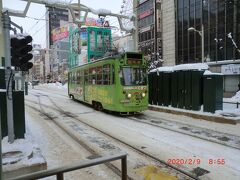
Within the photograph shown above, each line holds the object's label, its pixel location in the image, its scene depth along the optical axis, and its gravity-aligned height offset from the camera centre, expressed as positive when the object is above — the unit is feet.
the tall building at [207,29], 99.40 +18.94
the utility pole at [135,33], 71.55 +12.06
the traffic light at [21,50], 24.76 +2.72
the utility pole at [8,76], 23.22 +0.42
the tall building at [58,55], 351.25 +34.46
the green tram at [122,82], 44.86 -0.45
